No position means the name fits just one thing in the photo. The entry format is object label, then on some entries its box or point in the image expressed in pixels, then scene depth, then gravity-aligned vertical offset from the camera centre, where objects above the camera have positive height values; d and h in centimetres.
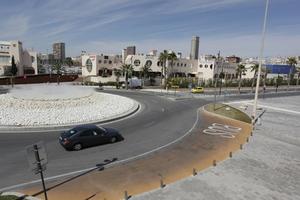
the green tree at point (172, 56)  7688 +532
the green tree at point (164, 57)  7688 +485
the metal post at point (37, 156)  946 -337
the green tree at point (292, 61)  9389 +634
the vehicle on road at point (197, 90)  6159 -389
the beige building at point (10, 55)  7844 +380
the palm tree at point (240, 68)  7662 +237
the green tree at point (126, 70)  6780 +37
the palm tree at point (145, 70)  8500 +67
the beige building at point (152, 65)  9032 +260
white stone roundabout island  2552 -487
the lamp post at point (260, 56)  2609 +220
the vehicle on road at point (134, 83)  6794 -310
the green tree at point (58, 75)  7669 -202
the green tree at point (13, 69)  7625 -65
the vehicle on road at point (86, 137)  1784 -495
